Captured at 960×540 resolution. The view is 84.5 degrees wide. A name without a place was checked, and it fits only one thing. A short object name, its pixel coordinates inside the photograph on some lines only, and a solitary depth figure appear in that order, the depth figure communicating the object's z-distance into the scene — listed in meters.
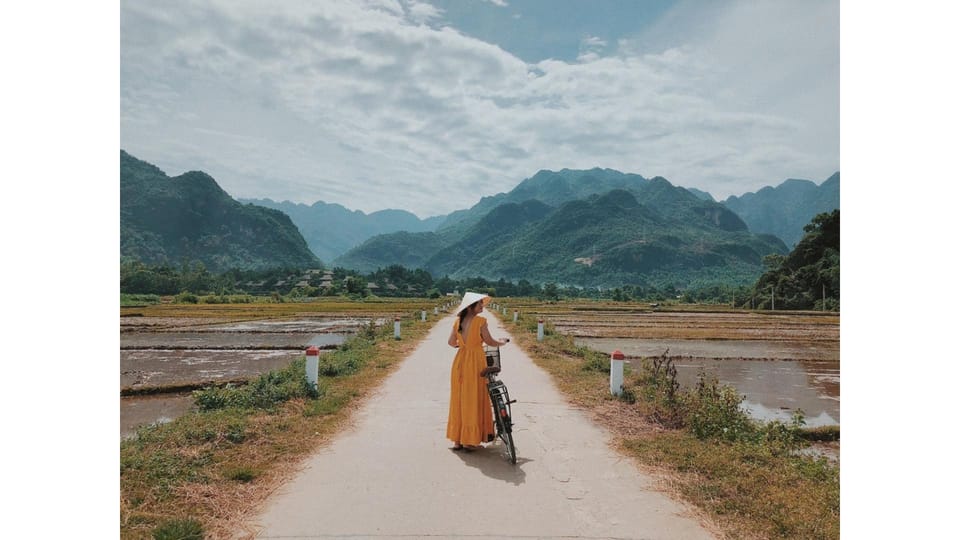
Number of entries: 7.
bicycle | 4.91
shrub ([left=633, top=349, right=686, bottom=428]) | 6.45
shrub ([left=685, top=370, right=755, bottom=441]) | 5.88
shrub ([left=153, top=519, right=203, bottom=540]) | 3.32
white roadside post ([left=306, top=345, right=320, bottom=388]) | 7.74
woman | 5.09
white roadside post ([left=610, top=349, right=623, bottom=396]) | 7.94
